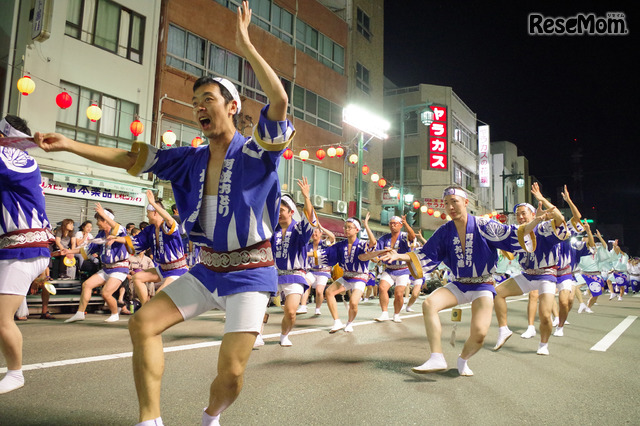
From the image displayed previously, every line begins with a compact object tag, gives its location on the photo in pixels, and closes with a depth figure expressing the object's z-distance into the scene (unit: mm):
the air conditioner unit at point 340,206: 24478
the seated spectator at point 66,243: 10391
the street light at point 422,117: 24223
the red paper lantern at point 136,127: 13469
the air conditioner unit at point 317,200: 22797
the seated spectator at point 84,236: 10055
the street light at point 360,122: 20877
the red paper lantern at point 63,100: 11594
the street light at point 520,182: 31909
